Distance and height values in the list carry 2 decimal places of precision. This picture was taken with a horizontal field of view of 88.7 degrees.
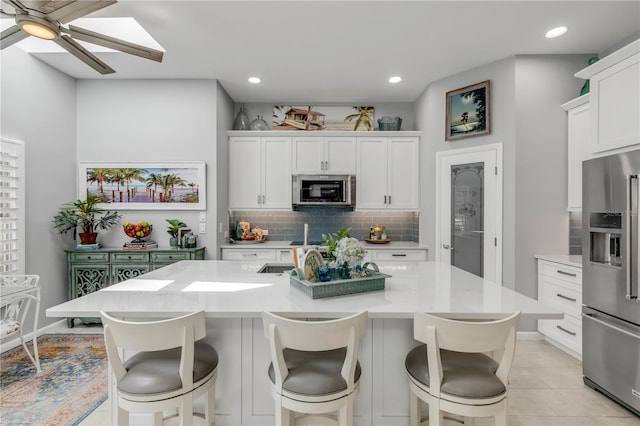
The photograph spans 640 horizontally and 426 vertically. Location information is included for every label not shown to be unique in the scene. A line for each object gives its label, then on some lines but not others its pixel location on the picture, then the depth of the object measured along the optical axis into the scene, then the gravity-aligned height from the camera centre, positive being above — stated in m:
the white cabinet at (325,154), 4.60 +0.83
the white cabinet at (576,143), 3.21 +0.70
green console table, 3.76 -0.58
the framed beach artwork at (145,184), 4.06 +0.37
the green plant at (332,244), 1.98 -0.19
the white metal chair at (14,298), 2.50 -0.66
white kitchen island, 1.59 -0.47
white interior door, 3.61 +0.04
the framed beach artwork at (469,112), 3.65 +1.18
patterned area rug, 2.21 -1.34
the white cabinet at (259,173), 4.60 +0.57
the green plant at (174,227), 3.95 -0.16
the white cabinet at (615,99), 2.29 +0.85
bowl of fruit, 3.92 -0.19
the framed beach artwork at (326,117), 4.86 +1.45
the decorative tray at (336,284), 1.79 -0.41
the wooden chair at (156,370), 1.40 -0.72
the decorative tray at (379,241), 4.55 -0.39
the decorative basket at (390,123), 4.66 +1.29
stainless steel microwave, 4.51 +0.34
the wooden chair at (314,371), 1.38 -0.72
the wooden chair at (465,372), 1.38 -0.72
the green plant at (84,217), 3.75 -0.04
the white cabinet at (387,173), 4.59 +0.57
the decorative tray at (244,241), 4.58 -0.39
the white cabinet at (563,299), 2.94 -0.82
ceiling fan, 1.95 +1.23
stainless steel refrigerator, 2.14 -0.45
